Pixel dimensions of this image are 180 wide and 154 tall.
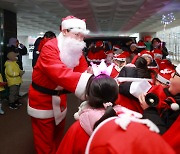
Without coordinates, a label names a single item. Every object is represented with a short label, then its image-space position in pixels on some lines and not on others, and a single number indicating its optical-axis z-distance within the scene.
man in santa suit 1.96
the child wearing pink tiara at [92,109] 1.16
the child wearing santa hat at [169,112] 1.32
